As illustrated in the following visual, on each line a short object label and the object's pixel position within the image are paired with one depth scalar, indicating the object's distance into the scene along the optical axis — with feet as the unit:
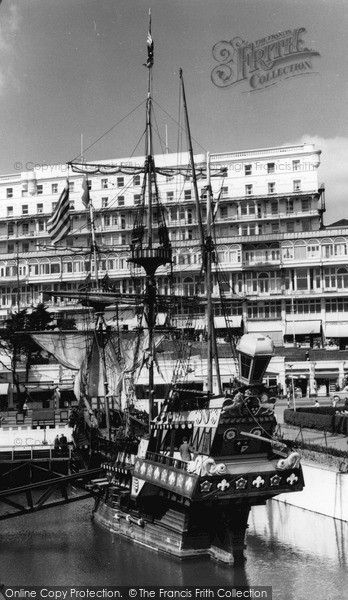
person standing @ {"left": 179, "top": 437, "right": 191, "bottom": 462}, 101.60
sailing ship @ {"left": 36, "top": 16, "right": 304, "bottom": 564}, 97.81
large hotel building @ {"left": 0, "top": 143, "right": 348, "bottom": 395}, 296.30
